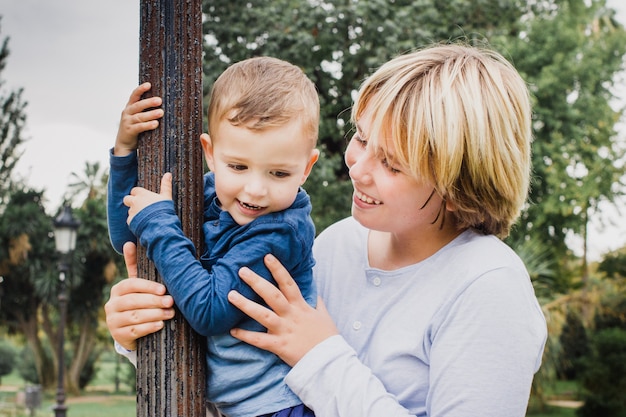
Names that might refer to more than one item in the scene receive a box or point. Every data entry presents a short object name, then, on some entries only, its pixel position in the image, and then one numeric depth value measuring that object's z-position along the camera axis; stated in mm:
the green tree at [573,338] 20467
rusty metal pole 1988
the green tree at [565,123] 15656
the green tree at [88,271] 22547
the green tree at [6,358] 33188
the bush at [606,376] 15047
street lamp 11922
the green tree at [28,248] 23438
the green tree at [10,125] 25656
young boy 1913
